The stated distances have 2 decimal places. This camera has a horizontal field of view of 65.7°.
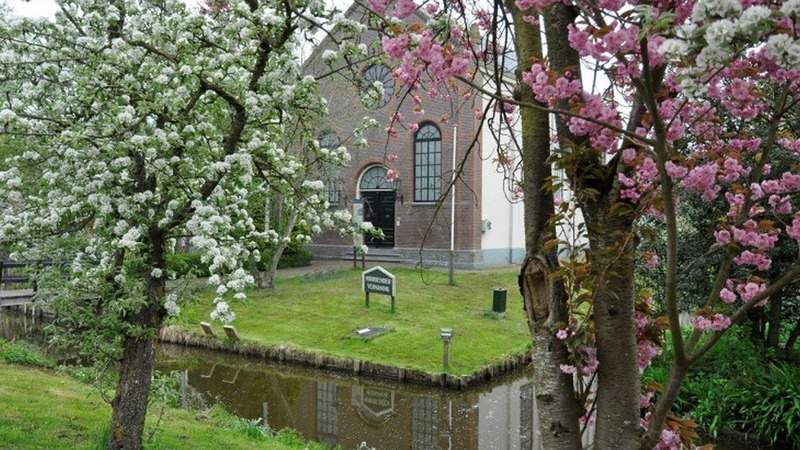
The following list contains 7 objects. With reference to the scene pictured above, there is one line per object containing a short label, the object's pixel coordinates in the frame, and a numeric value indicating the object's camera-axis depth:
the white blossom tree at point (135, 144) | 4.29
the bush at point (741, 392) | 7.92
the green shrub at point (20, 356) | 9.82
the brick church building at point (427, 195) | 20.41
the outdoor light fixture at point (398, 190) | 21.62
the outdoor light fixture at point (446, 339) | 10.21
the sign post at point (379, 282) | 13.55
